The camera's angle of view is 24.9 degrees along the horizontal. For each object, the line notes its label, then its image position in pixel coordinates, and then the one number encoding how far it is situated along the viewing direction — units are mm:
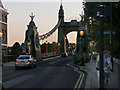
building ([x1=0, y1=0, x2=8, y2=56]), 45156
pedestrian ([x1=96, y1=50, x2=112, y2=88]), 11152
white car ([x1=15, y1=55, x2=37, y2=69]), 25453
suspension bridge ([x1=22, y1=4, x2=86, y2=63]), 44350
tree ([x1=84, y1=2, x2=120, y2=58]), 23031
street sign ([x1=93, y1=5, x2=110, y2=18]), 9188
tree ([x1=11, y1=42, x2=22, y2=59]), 53188
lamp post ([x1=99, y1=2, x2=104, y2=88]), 9027
